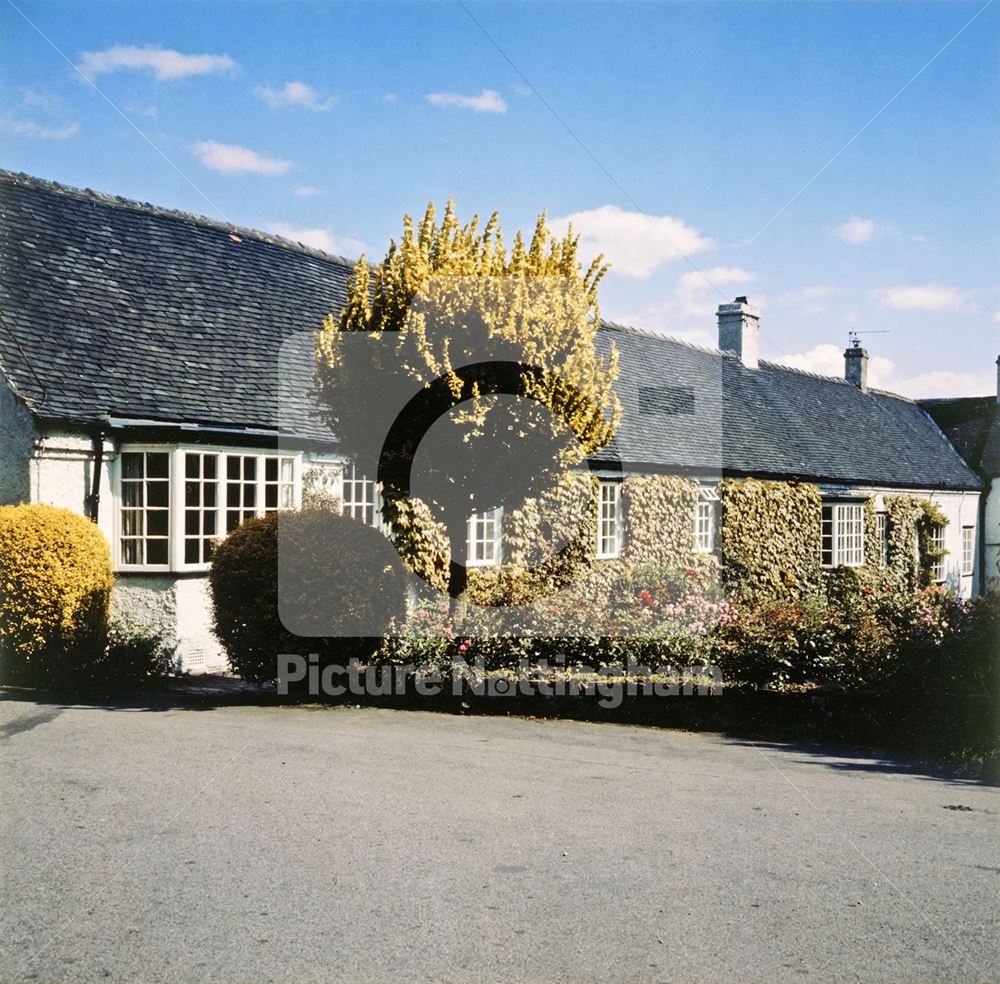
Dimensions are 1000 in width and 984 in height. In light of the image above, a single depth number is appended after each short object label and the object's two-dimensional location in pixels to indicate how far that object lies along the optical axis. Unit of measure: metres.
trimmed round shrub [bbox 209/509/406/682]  11.91
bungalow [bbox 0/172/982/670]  13.96
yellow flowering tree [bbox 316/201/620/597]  11.23
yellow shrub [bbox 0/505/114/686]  12.29
